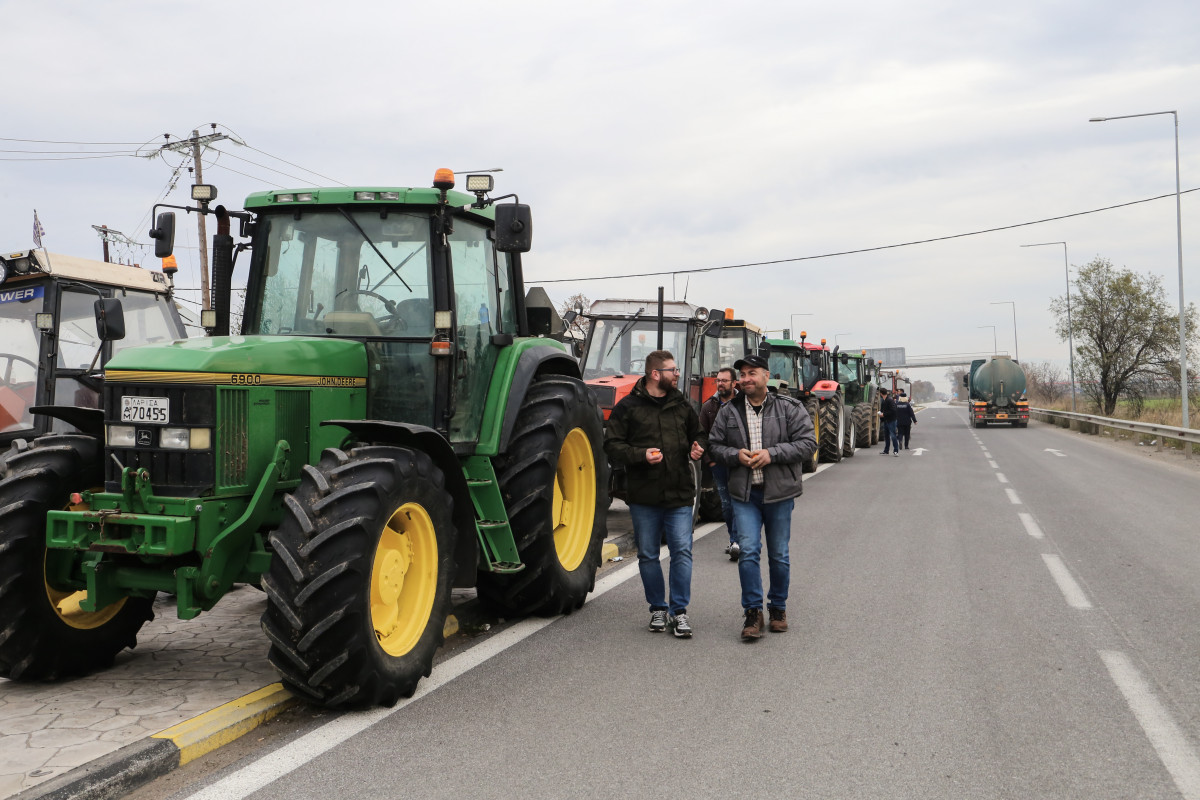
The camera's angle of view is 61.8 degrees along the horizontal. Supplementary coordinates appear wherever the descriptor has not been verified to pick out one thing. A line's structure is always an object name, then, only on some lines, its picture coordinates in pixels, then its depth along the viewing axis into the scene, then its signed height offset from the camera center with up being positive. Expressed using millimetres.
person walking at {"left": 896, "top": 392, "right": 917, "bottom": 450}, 26494 -509
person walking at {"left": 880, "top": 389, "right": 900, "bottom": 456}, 24678 -509
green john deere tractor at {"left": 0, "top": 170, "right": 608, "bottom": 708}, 4617 -284
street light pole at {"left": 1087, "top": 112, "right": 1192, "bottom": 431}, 24250 +4177
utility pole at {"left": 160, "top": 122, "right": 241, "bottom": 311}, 27377 +7469
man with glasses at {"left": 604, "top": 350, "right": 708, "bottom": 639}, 6602 -439
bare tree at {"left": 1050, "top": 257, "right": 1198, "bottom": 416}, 43094 +2633
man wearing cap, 6465 -446
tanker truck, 40531 +224
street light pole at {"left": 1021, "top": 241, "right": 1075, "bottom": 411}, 42812 +2221
